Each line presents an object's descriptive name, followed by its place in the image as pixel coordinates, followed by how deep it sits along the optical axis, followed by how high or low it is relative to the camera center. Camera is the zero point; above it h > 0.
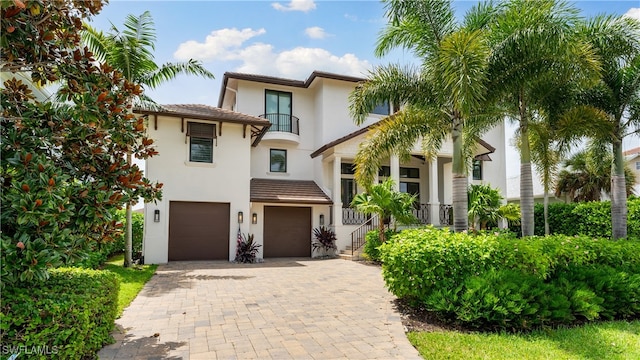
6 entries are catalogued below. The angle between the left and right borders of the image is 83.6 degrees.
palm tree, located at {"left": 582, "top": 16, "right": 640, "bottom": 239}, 9.98 +3.36
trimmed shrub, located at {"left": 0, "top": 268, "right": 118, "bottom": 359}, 3.48 -1.23
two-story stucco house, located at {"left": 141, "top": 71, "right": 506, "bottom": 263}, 14.82 +1.51
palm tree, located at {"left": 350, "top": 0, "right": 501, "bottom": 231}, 7.71 +2.92
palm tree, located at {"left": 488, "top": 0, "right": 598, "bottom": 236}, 8.06 +3.51
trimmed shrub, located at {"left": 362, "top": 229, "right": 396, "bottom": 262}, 14.25 -1.70
